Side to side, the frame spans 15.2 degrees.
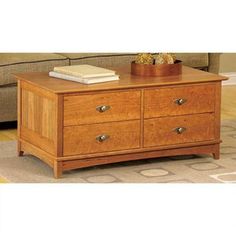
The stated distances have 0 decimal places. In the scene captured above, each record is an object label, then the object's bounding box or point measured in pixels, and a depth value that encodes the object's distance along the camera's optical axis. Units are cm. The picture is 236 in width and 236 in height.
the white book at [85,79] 378
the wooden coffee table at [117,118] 369
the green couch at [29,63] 473
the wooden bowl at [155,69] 406
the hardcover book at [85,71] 380
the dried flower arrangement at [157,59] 410
